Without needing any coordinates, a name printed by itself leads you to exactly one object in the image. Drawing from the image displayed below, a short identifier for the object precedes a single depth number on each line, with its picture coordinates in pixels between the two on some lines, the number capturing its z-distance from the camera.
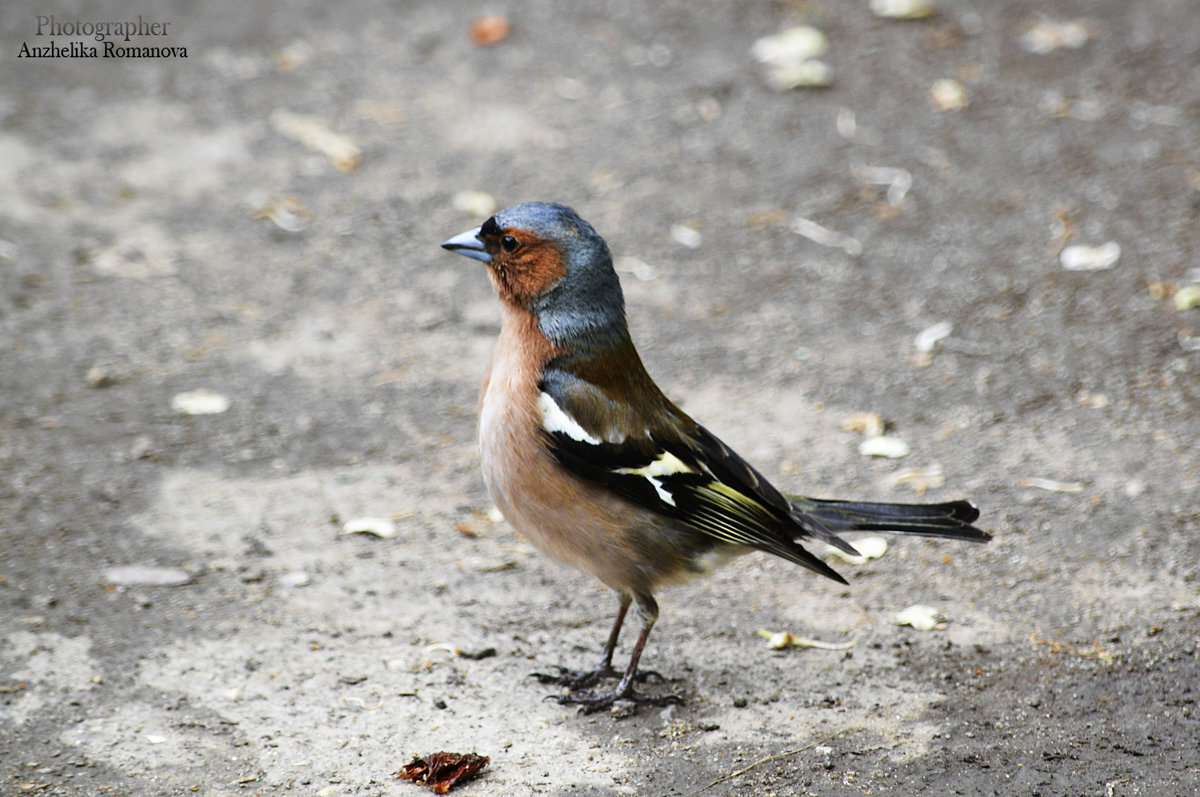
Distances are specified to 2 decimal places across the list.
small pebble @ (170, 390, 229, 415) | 10.76
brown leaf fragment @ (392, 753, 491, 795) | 6.71
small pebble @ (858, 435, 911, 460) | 10.27
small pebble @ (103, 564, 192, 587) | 8.62
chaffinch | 7.34
